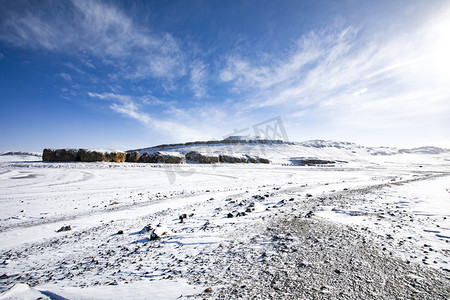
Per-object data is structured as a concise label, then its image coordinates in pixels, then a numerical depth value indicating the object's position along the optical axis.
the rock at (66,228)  3.87
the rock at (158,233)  3.23
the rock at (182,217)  4.24
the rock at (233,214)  4.31
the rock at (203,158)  25.05
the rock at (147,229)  3.63
